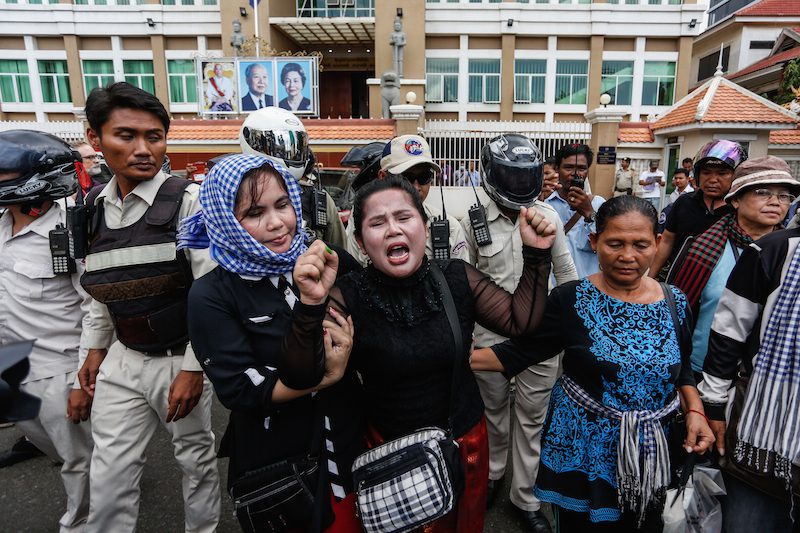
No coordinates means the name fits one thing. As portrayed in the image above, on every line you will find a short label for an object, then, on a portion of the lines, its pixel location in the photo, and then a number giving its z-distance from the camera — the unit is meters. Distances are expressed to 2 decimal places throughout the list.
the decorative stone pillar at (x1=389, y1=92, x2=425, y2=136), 12.06
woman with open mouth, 1.69
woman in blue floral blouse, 1.89
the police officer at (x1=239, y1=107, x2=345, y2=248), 2.80
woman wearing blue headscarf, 1.54
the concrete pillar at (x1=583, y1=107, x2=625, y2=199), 13.28
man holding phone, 3.45
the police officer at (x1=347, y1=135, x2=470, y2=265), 2.88
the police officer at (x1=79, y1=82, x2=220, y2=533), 2.17
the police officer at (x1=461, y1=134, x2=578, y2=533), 2.82
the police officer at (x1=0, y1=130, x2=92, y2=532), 2.47
